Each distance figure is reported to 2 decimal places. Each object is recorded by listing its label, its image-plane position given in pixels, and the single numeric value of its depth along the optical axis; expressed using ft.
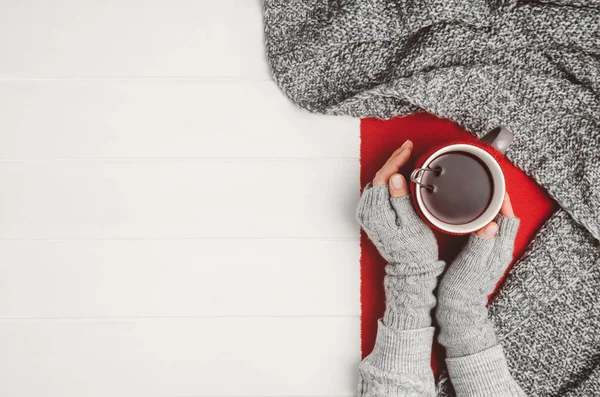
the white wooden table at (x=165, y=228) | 2.39
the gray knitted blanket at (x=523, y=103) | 2.24
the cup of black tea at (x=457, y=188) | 1.95
